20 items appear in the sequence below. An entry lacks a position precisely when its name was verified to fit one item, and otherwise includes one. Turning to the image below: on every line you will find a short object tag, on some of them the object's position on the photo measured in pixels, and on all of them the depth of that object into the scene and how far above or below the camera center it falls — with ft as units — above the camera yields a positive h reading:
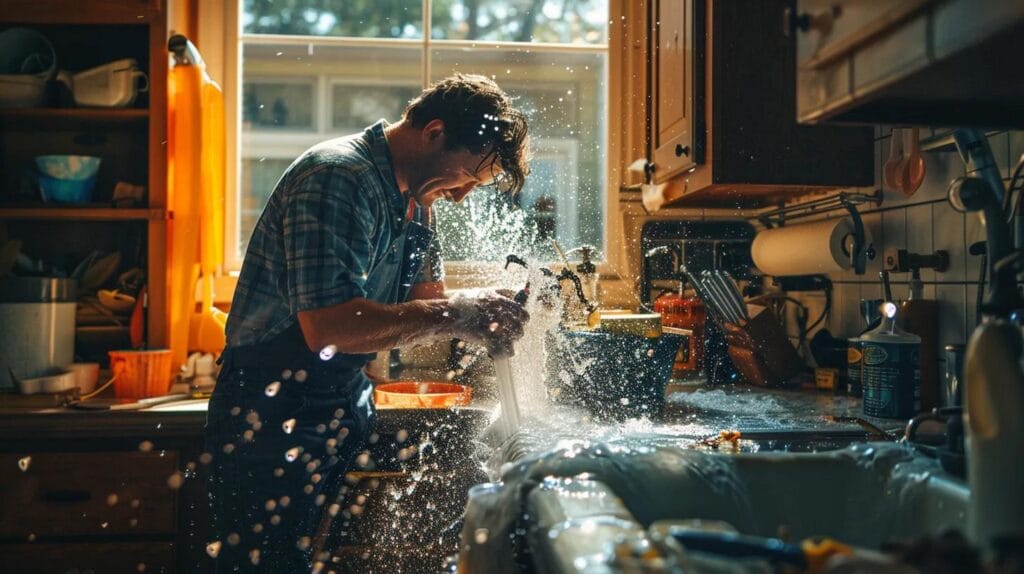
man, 4.37 -0.13
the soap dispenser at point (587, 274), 7.24 +0.20
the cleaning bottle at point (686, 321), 7.47 -0.26
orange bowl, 6.07 -0.81
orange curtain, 7.50 +0.89
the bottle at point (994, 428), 2.06 -0.36
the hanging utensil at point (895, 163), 5.79 +1.00
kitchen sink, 3.06 -0.83
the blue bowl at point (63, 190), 7.36 +1.01
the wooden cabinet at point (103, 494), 5.96 -1.56
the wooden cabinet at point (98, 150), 7.30 +1.50
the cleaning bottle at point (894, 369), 5.18 -0.50
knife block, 6.91 -0.50
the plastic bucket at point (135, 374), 6.84 -0.71
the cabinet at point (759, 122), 6.07 +1.37
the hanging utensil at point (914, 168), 5.59 +0.93
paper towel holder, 6.26 +0.57
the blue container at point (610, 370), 5.68 -0.56
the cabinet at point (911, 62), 2.22 +0.77
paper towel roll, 6.31 +0.41
